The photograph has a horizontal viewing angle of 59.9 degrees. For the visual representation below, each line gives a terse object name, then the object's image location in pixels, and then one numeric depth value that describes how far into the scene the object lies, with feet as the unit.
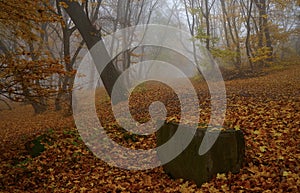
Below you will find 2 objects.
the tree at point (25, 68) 19.99
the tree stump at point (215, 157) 14.62
